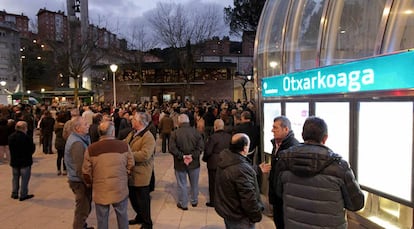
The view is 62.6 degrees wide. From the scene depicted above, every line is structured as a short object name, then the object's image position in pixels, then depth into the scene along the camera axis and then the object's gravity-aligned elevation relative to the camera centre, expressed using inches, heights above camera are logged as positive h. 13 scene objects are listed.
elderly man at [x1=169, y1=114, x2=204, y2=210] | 255.0 -39.1
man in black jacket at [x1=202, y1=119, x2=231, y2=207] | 251.6 -33.6
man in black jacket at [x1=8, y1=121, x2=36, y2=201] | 280.4 -45.3
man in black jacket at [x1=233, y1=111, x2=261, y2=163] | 283.6 -24.4
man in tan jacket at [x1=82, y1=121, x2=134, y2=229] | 170.2 -34.4
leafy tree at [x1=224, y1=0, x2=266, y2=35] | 786.2 +203.3
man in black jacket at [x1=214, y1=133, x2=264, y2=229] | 138.8 -36.8
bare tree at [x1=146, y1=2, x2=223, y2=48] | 1098.7 +220.5
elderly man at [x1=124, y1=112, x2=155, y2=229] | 201.2 -38.2
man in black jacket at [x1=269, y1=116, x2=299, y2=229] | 168.1 -20.5
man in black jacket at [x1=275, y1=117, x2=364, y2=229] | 105.2 -26.8
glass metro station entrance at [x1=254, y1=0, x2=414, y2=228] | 134.3 +4.0
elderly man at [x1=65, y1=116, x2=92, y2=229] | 190.7 -37.6
